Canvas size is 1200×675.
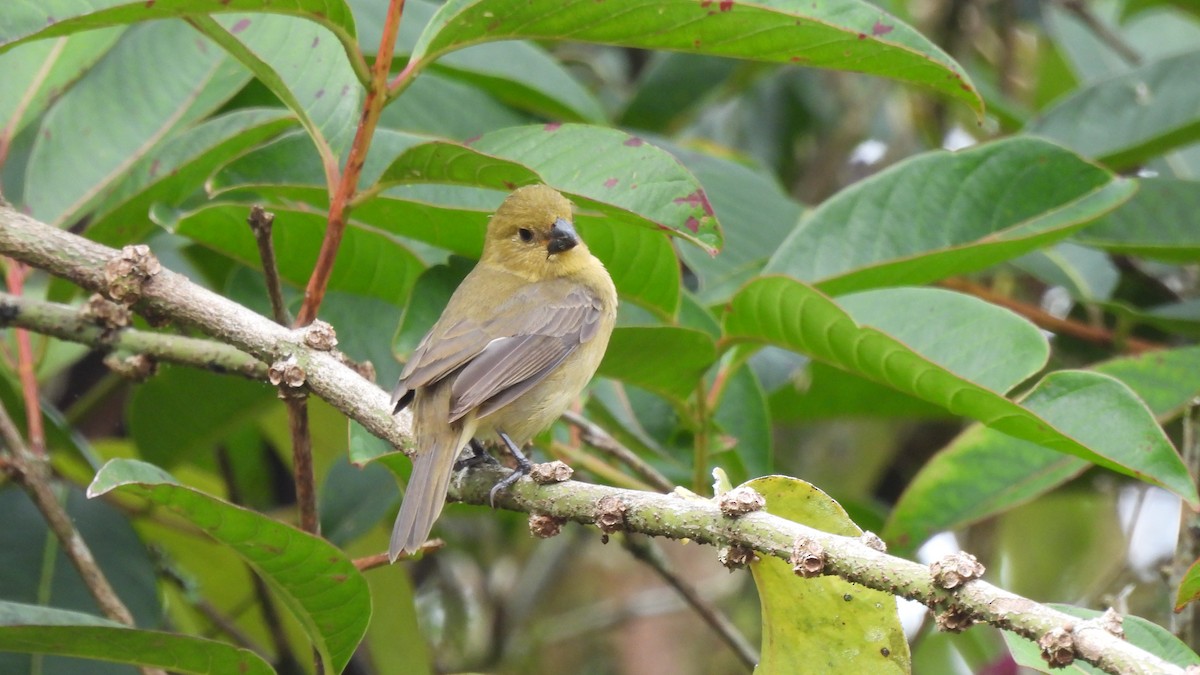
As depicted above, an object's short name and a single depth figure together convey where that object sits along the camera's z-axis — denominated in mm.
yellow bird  5398
